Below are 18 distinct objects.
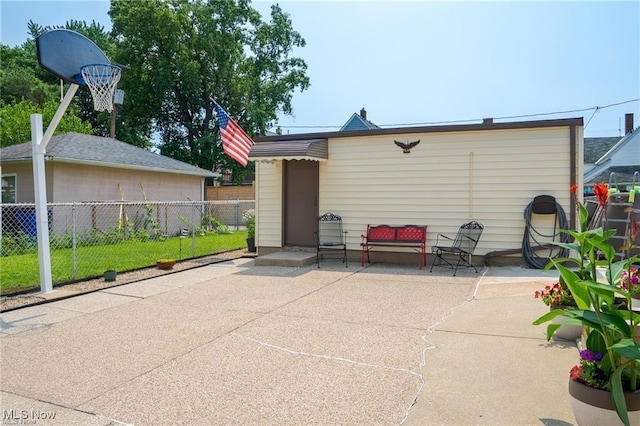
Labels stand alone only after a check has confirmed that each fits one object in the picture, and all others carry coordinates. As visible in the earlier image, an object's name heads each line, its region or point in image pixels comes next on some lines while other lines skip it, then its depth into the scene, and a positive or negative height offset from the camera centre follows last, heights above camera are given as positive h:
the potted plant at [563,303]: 4.00 -0.93
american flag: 9.41 +1.37
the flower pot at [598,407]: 2.23 -1.05
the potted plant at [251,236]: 11.27 -0.89
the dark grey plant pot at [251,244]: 11.26 -1.08
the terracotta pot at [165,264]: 8.65 -1.21
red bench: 8.72 -0.71
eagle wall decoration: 8.92 +1.16
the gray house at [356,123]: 24.38 +4.42
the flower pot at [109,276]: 7.52 -1.25
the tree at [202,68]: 24.95 +8.05
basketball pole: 6.32 +0.21
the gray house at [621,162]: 22.84 +2.20
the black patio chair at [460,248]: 8.24 -0.86
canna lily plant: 2.17 -0.65
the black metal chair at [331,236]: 9.57 -0.73
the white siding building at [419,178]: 8.13 +0.49
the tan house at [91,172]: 12.97 +1.00
